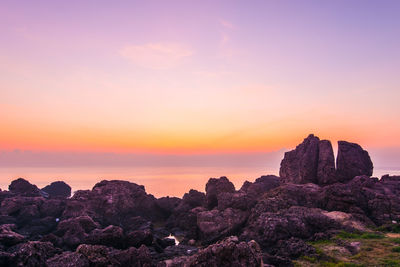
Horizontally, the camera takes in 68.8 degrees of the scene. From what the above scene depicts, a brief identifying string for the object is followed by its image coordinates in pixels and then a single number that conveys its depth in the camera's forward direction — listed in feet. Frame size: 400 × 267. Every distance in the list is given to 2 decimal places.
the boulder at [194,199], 195.93
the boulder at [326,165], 180.55
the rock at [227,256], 56.70
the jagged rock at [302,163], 191.42
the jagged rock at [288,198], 133.69
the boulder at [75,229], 122.83
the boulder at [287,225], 102.58
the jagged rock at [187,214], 156.40
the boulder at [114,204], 173.17
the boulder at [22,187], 221.87
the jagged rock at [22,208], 165.89
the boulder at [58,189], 295.07
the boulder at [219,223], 127.34
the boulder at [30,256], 62.08
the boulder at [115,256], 70.03
